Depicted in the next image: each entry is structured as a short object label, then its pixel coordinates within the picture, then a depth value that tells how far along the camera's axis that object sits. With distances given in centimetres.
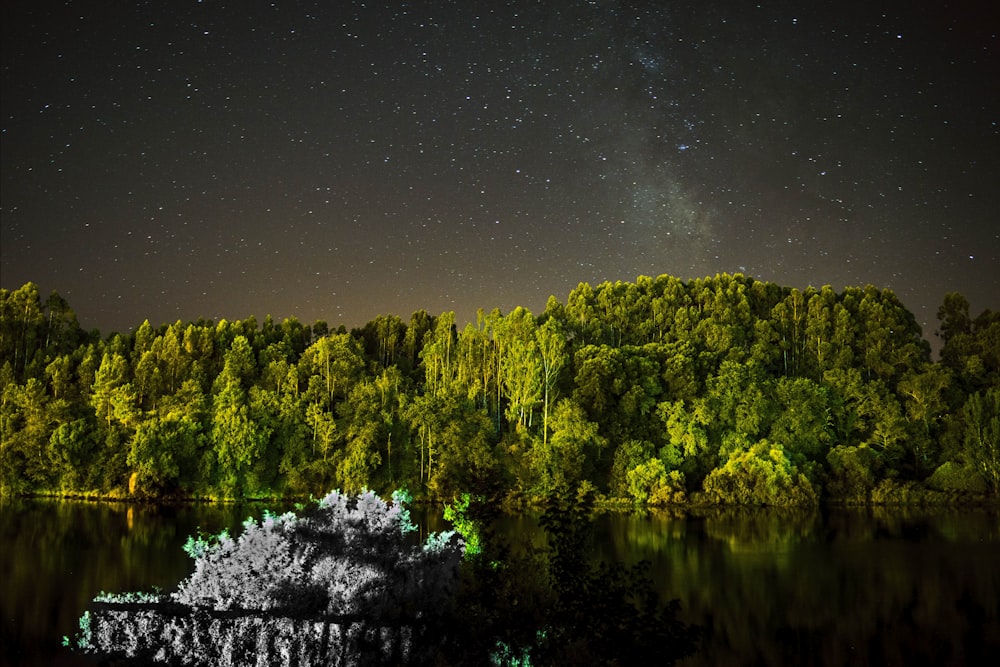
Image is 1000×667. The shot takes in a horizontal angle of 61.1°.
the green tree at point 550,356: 5072
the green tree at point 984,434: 4425
